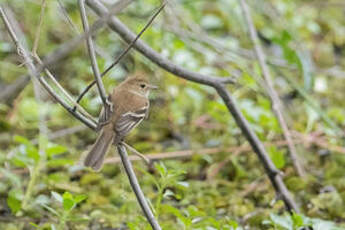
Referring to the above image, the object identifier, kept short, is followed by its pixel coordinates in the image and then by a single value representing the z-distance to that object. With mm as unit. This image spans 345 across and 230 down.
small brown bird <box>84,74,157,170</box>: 6008
